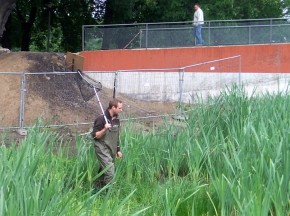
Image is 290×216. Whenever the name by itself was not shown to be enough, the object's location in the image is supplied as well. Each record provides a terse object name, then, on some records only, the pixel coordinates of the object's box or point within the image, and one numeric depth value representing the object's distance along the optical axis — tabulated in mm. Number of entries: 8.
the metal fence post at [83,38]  20359
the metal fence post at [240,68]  17453
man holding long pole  6844
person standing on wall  19438
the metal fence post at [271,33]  19041
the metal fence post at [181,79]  15656
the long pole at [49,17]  27972
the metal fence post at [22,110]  12517
